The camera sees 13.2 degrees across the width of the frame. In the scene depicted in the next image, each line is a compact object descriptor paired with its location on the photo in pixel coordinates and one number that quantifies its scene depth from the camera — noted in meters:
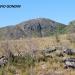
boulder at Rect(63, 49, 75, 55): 15.02
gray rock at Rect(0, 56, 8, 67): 13.40
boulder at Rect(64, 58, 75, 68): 13.02
